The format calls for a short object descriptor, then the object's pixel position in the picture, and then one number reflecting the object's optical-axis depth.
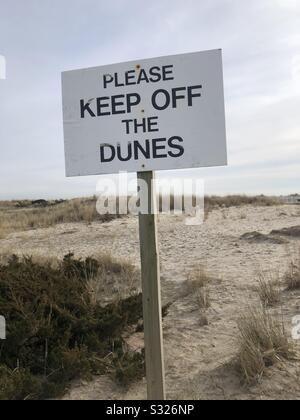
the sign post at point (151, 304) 3.16
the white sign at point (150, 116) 2.99
